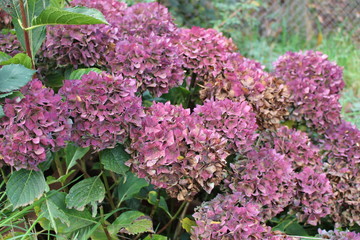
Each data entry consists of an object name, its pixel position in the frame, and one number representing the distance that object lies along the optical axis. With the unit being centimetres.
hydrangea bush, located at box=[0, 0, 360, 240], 120
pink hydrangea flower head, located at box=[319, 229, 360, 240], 143
